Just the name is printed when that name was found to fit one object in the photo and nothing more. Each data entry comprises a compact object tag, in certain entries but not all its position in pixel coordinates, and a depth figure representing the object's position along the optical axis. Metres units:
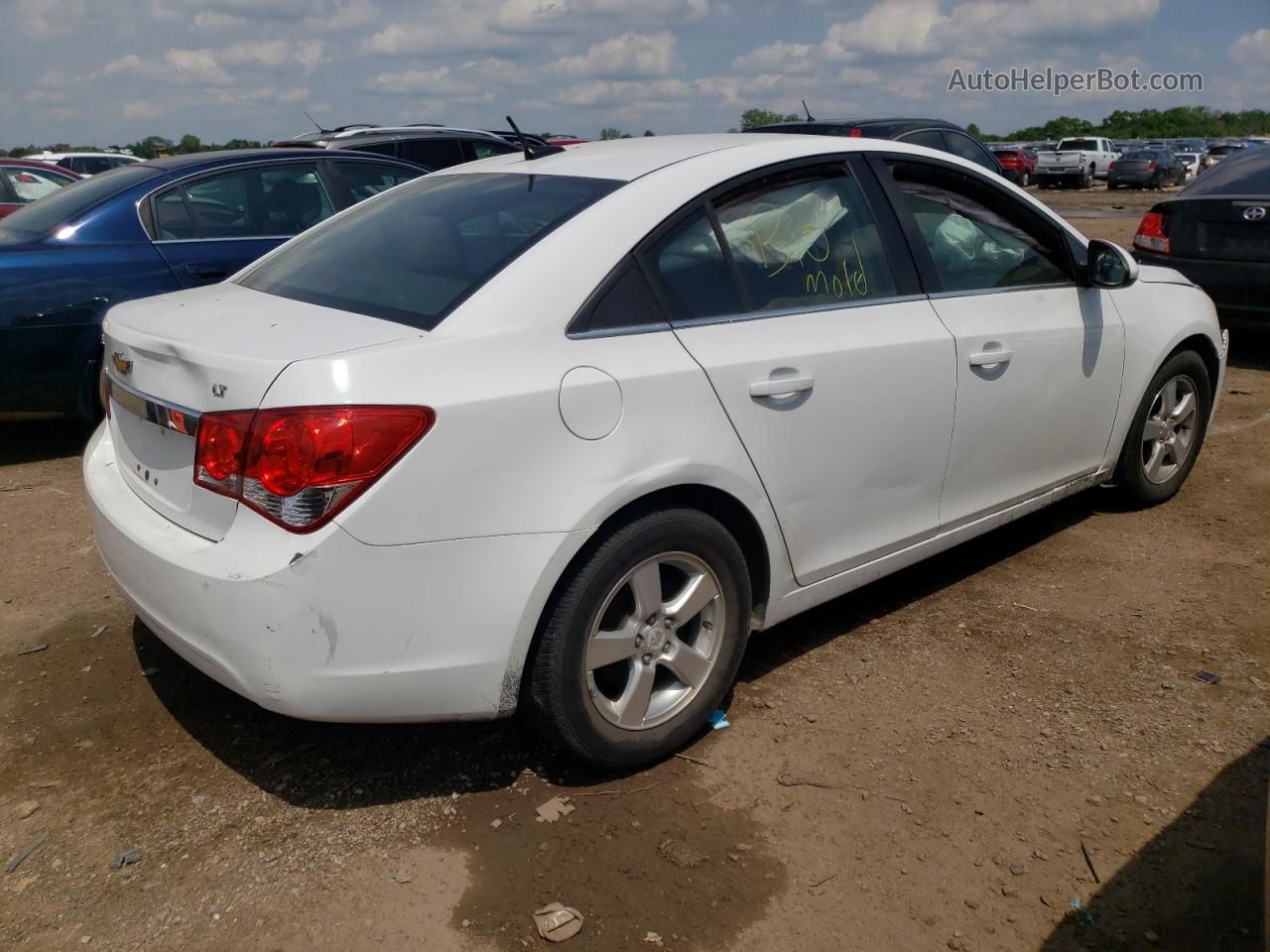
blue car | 5.45
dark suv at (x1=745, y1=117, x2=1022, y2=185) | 10.48
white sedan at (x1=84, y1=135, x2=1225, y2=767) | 2.45
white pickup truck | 38.47
